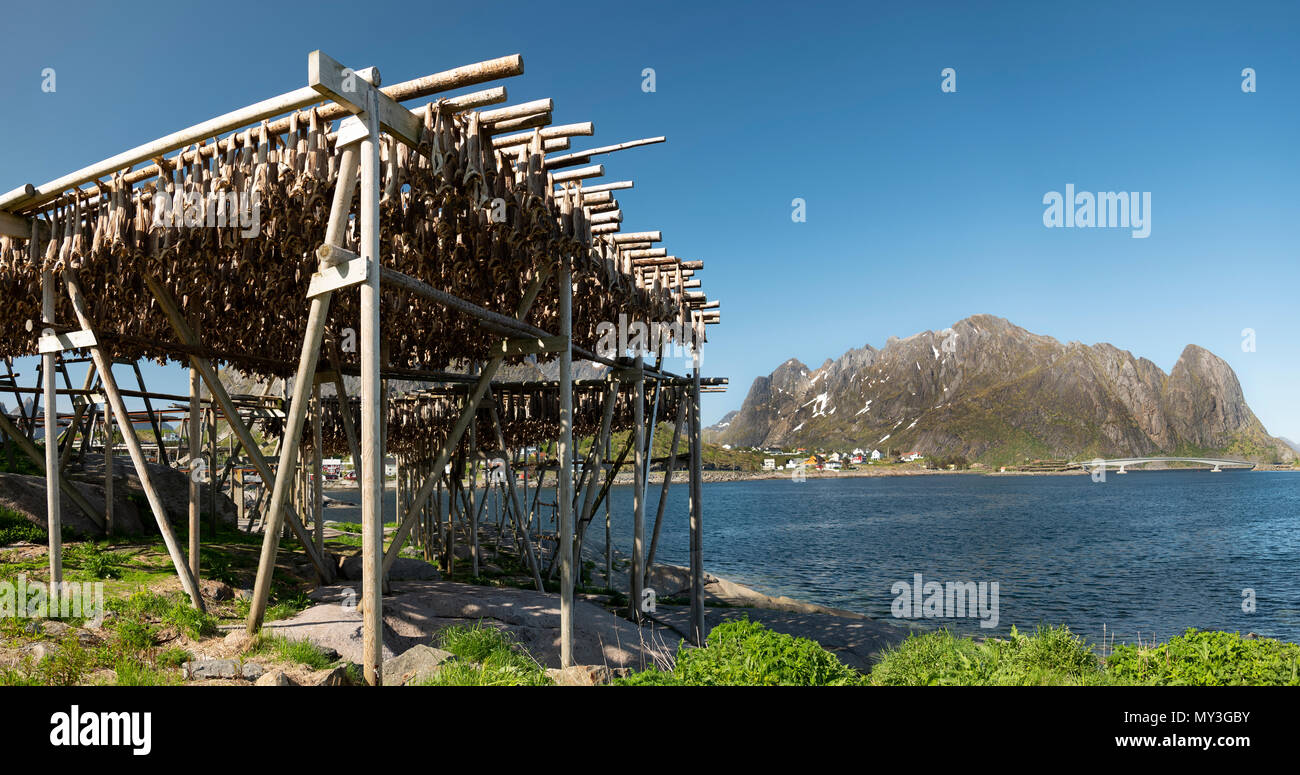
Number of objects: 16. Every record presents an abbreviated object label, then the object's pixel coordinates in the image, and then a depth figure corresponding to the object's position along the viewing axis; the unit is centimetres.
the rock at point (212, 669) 631
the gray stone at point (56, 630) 721
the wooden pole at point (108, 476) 1265
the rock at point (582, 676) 580
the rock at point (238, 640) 722
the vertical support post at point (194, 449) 1002
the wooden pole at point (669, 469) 1377
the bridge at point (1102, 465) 18175
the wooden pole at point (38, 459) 1279
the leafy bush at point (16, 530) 1165
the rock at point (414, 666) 581
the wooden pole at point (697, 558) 1338
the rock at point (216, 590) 988
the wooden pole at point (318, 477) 1256
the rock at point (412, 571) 1396
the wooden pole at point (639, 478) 1203
